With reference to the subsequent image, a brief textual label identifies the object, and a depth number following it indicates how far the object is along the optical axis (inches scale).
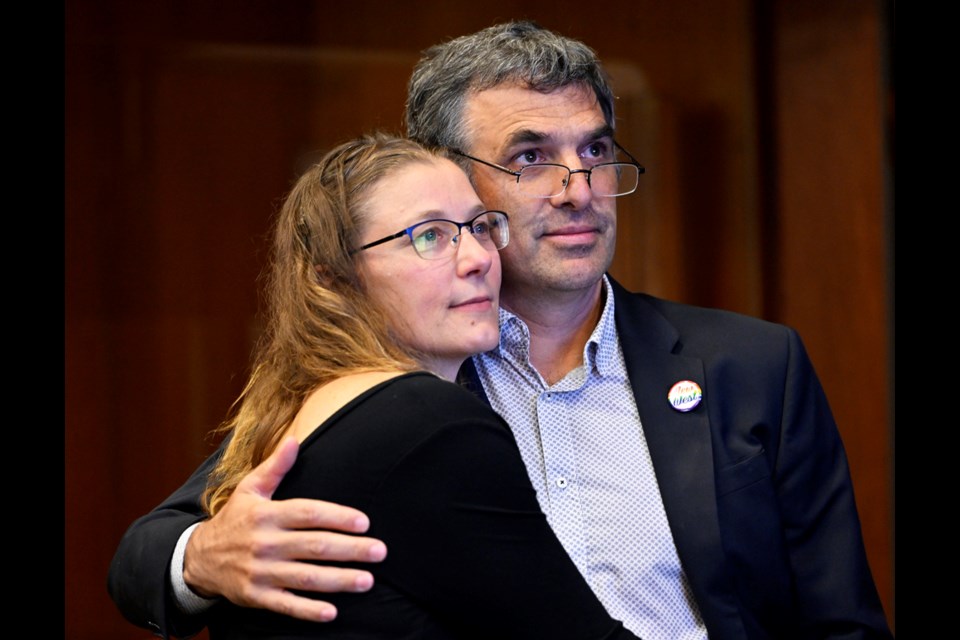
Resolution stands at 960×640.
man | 222.6
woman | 211.2
